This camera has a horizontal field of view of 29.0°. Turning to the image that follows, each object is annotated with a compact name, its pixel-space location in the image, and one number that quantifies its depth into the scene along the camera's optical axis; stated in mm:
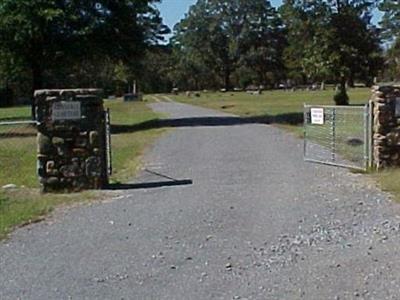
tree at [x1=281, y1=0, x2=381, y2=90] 49938
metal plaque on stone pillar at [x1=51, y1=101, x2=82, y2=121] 12836
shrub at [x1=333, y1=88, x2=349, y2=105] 47281
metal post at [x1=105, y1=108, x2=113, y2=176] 13672
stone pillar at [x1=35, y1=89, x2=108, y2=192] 12852
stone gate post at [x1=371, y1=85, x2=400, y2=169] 14562
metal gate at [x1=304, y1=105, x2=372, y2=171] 15469
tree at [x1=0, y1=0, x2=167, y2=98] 31484
